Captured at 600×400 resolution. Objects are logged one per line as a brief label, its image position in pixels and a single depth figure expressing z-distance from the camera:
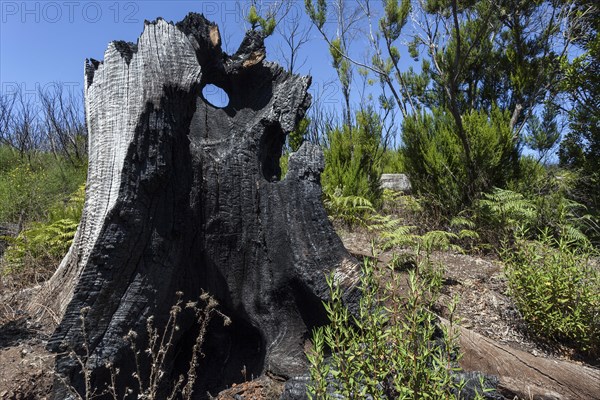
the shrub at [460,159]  7.60
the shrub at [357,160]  8.86
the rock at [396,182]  11.58
